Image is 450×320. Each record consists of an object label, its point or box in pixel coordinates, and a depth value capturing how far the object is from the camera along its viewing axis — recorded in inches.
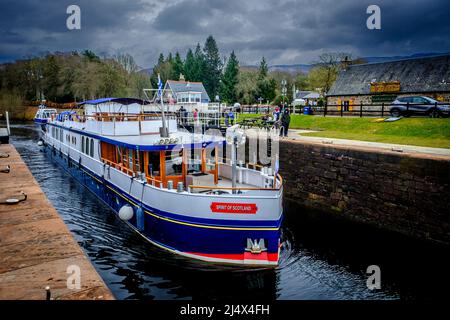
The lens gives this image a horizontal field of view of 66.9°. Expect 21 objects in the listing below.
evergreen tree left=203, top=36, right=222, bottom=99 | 3567.9
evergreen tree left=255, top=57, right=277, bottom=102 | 2513.5
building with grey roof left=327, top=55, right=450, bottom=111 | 1278.3
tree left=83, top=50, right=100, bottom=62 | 3355.1
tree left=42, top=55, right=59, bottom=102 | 3100.4
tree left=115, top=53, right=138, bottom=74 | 4564.5
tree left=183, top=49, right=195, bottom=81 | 3540.8
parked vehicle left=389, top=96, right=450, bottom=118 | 897.5
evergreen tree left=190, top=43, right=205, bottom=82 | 3508.9
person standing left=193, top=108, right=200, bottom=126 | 1112.8
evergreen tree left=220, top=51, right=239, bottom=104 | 2763.3
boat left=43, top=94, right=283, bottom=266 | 398.6
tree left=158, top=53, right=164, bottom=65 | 4293.8
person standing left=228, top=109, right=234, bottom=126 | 1217.5
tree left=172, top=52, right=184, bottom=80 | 3644.9
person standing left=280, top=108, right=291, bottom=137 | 831.1
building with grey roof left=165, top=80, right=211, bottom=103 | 2405.4
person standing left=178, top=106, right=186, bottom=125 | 1269.9
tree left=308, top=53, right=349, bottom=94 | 2549.2
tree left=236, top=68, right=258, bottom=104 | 2568.9
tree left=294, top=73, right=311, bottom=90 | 3649.1
